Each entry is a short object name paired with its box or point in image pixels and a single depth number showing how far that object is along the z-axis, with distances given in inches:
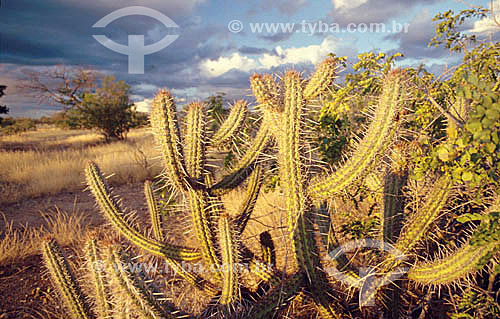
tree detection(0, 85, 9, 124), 673.0
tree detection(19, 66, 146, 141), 658.2
